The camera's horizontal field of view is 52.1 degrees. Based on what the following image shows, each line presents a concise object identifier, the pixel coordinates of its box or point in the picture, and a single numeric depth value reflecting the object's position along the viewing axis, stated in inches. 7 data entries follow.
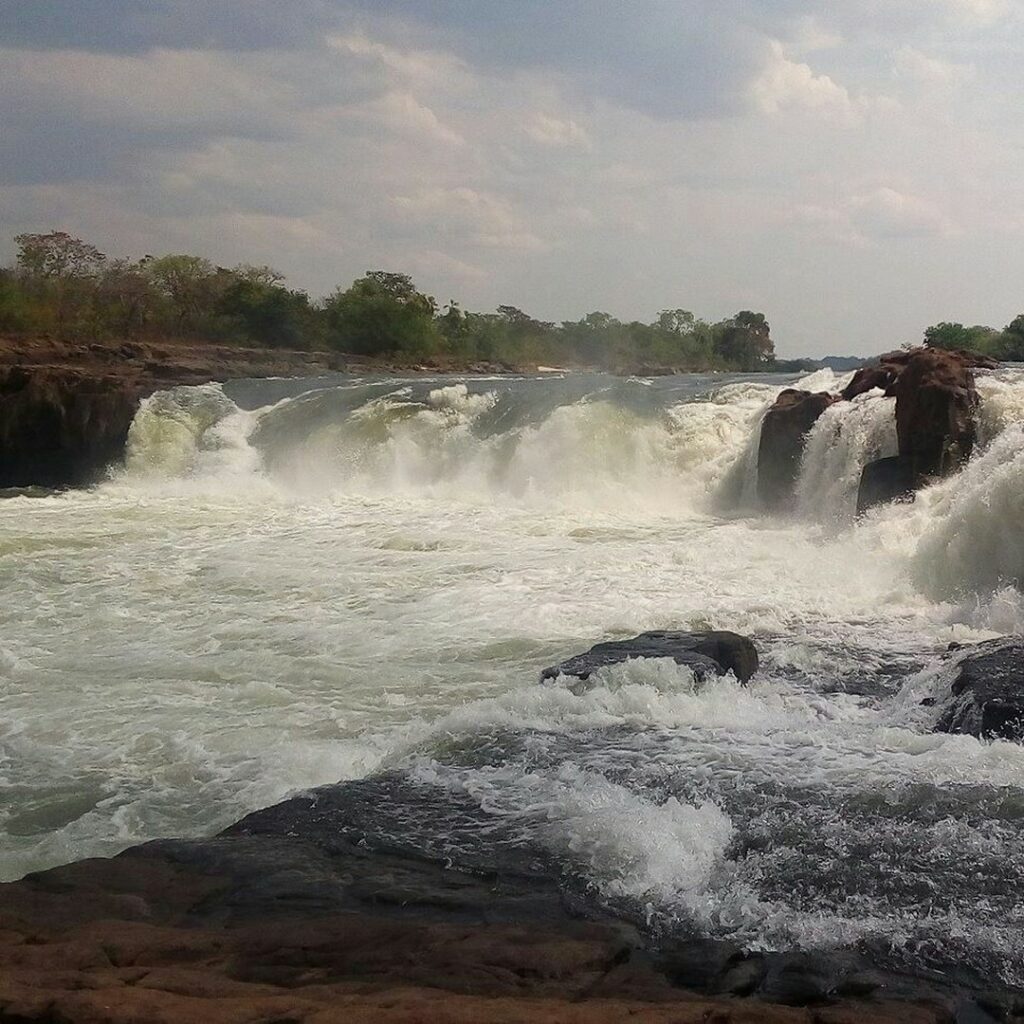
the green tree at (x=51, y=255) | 1963.6
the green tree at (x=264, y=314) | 2121.1
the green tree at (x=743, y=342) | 3080.7
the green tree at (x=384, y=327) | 2113.7
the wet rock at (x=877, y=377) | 652.1
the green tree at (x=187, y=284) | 2219.5
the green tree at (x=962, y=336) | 1923.0
